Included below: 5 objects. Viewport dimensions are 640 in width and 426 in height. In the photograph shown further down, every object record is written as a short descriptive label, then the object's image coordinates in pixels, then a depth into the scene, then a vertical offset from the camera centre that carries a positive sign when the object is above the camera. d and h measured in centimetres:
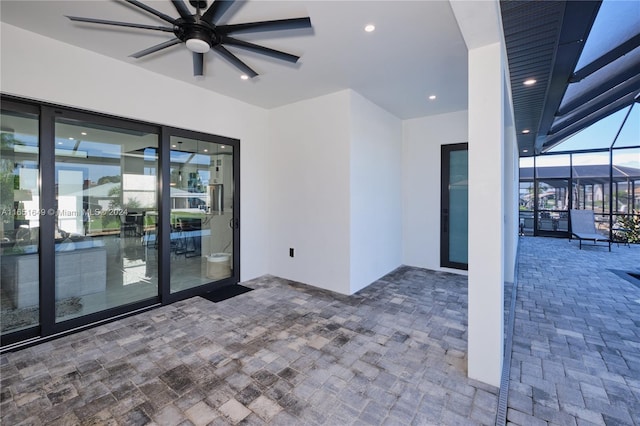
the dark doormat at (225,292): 405 -120
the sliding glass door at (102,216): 284 -4
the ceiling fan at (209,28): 197 +141
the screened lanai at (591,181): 825 +104
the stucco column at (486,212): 215 +1
